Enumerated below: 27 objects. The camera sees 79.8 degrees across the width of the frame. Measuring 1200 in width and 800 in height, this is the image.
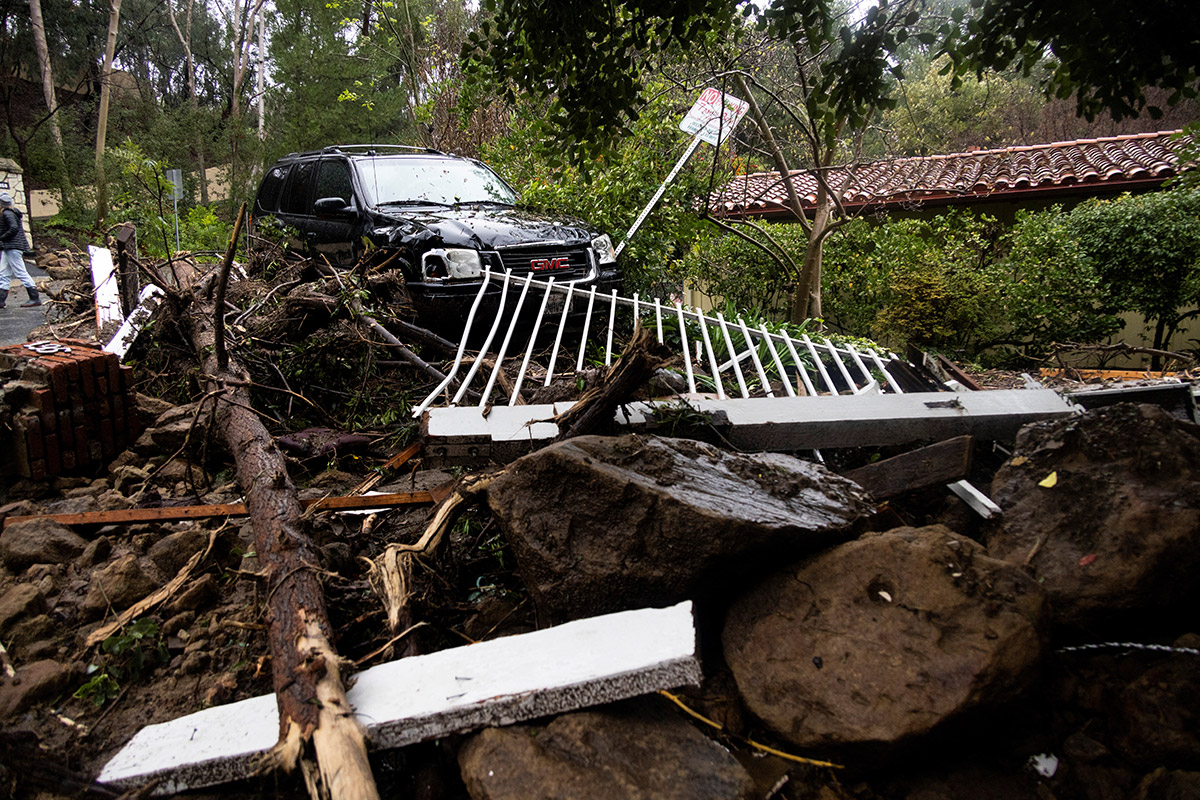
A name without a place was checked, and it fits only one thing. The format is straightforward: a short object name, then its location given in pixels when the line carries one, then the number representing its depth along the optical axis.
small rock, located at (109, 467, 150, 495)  4.31
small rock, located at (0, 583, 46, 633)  2.95
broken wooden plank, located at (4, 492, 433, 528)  3.52
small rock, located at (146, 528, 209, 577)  3.36
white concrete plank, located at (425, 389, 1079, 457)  3.34
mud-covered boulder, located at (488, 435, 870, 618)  2.50
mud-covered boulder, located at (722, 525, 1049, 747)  2.16
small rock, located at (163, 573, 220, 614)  3.03
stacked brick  4.23
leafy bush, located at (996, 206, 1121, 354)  8.75
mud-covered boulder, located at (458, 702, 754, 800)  1.95
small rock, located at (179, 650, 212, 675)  2.78
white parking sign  7.60
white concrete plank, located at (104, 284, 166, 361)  5.78
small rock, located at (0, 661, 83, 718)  2.58
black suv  6.01
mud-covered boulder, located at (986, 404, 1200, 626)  2.48
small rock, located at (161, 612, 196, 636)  2.93
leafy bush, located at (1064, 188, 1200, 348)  8.30
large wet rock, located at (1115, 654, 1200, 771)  2.11
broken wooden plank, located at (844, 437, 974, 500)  3.01
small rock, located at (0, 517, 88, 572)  3.36
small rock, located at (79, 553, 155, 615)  3.07
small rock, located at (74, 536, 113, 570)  3.40
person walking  10.14
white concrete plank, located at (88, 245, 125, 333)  6.45
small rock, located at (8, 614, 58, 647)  2.92
